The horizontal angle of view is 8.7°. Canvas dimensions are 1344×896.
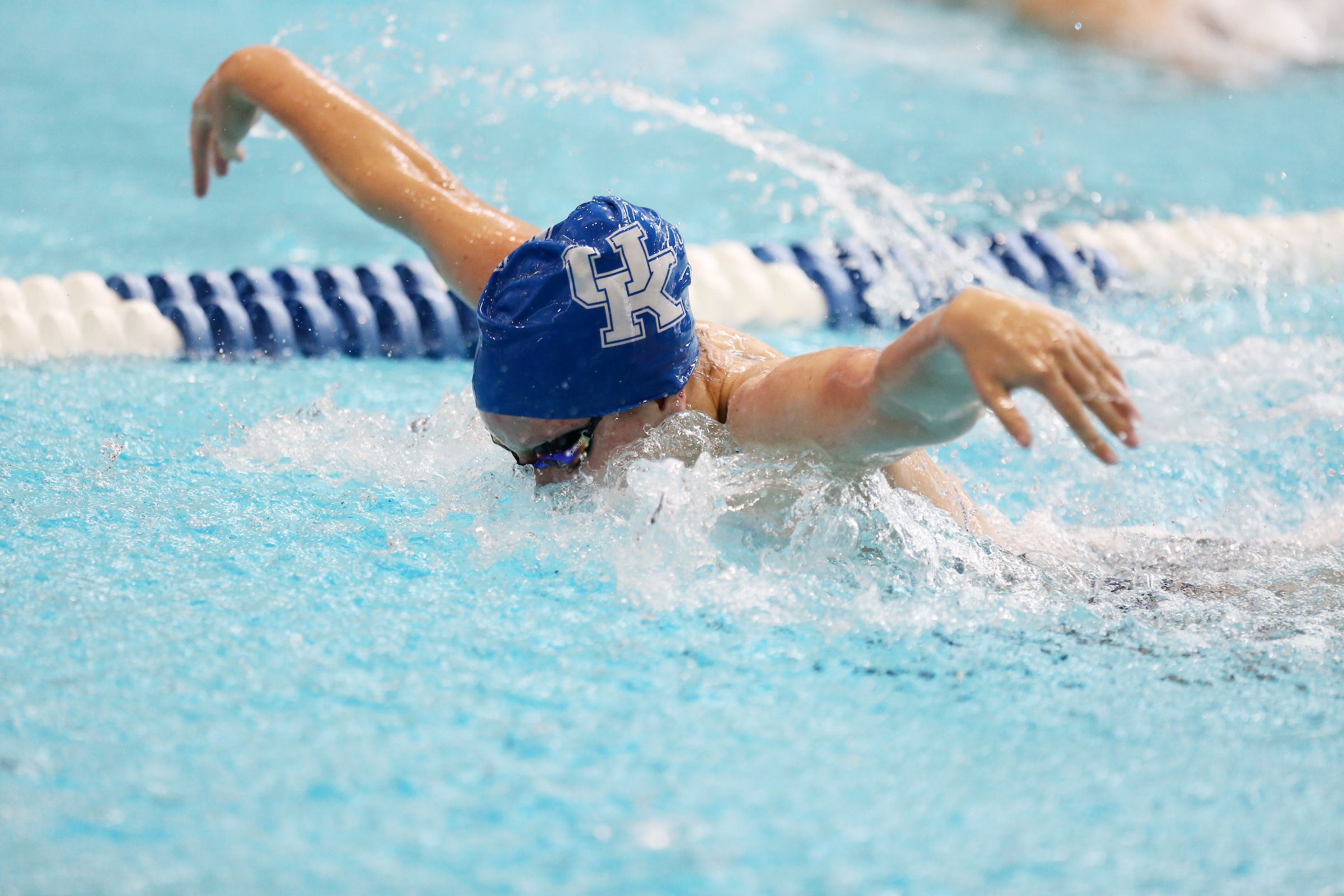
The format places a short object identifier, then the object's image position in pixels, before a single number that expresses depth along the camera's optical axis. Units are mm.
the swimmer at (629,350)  7064
